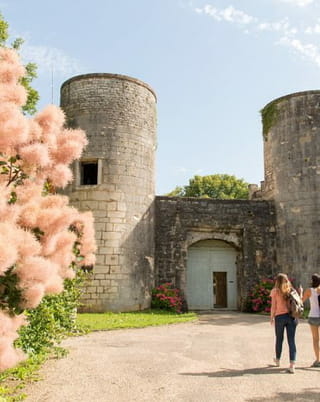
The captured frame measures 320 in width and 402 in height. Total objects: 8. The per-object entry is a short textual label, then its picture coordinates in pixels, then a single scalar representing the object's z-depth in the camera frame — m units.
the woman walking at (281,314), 6.42
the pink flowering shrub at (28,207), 3.09
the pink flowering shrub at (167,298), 14.36
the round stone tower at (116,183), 13.64
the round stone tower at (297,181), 15.39
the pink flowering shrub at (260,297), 15.16
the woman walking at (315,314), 6.57
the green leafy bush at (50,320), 5.47
